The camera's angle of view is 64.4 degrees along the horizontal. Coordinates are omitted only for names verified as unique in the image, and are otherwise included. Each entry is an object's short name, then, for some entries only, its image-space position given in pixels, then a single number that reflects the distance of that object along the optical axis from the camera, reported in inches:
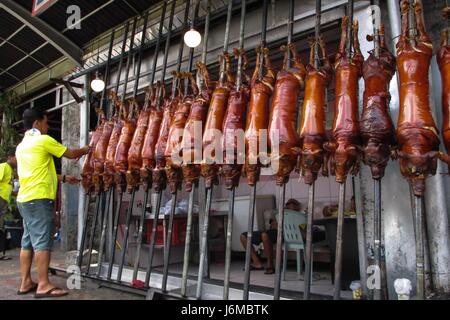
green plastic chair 196.5
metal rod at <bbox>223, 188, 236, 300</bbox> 121.5
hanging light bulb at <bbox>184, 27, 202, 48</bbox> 158.3
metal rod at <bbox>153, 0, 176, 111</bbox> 173.2
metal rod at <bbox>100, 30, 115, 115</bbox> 217.3
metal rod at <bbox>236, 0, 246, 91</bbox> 135.6
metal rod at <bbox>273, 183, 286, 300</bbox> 111.2
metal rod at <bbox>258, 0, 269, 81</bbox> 131.8
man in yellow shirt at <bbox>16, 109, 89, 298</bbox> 155.9
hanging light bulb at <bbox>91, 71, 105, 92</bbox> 215.9
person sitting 209.9
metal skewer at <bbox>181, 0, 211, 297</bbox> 134.0
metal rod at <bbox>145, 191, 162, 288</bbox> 147.6
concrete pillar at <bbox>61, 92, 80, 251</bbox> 283.7
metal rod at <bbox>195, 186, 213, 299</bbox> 130.7
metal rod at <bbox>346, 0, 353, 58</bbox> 112.8
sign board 208.5
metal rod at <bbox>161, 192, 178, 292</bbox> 140.9
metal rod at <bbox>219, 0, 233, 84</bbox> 142.3
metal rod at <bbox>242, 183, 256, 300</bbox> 117.8
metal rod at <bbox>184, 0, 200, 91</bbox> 160.1
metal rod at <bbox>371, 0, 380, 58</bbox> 108.7
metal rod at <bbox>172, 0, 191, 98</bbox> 165.7
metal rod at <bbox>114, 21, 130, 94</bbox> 208.2
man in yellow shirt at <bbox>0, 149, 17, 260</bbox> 245.8
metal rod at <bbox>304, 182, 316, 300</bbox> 106.9
